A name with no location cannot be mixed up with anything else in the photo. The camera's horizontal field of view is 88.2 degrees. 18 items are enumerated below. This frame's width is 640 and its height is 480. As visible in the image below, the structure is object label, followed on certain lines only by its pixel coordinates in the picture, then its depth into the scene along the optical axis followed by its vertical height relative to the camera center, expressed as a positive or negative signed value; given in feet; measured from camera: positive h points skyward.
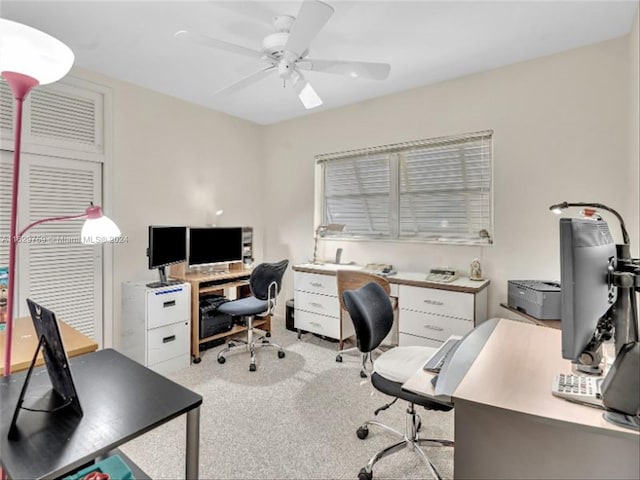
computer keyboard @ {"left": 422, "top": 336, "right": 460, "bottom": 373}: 4.50 -1.74
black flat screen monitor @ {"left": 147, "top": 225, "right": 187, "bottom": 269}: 9.68 -0.26
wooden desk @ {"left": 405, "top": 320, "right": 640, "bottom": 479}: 3.22 -2.03
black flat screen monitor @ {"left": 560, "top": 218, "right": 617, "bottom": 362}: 2.97 -0.37
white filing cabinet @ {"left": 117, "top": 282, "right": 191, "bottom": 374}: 9.54 -2.65
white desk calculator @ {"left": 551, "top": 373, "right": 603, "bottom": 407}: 3.36 -1.58
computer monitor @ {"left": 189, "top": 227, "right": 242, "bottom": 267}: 11.36 -0.27
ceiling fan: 6.08 +3.88
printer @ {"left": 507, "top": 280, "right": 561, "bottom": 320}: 7.60 -1.38
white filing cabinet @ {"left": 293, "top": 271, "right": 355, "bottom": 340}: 11.62 -2.49
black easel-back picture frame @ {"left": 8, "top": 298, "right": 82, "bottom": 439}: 3.25 -1.34
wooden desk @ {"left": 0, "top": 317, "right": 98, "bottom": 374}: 4.69 -1.75
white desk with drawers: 9.29 -2.06
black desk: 2.91 -1.90
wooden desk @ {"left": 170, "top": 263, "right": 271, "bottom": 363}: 10.61 -1.72
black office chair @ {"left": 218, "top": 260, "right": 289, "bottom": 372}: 10.47 -2.10
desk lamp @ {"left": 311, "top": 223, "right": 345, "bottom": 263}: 13.11 +0.37
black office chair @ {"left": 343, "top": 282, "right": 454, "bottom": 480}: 5.59 -2.25
